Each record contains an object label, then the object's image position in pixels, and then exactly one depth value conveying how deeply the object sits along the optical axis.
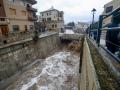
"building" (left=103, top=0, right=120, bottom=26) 14.78
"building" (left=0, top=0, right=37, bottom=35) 12.18
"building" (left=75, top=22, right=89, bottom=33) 43.65
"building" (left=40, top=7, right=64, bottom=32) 27.76
